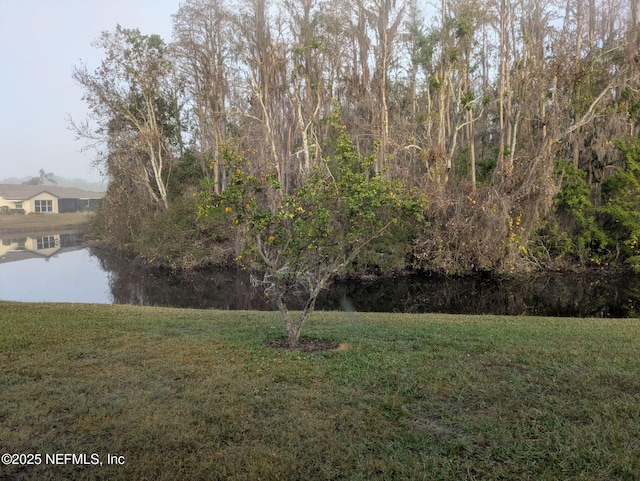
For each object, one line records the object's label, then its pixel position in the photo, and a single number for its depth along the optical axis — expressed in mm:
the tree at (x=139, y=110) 23625
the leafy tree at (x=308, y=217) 5957
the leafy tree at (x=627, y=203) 17234
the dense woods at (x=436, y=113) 17375
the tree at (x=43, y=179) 83912
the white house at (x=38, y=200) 57094
